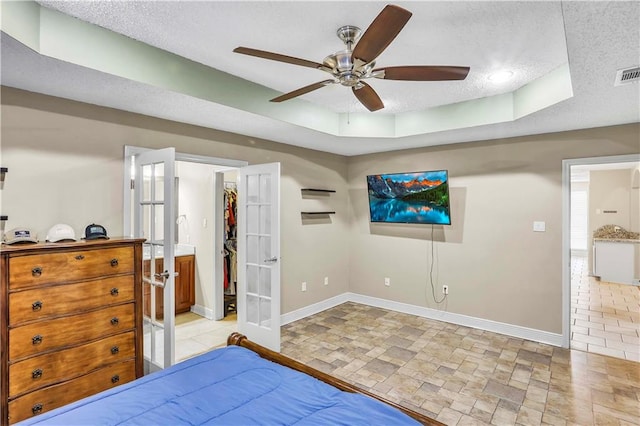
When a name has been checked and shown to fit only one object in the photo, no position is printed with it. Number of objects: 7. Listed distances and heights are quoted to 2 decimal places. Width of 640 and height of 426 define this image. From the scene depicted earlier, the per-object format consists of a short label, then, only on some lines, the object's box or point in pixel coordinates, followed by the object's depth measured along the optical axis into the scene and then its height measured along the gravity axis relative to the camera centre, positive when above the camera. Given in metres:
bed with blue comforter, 1.32 -0.81
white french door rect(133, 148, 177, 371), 2.71 -0.28
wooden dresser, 1.97 -0.72
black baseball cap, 2.49 -0.15
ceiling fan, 1.50 +0.83
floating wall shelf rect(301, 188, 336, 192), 4.69 +0.33
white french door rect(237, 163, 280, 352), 3.51 -0.45
